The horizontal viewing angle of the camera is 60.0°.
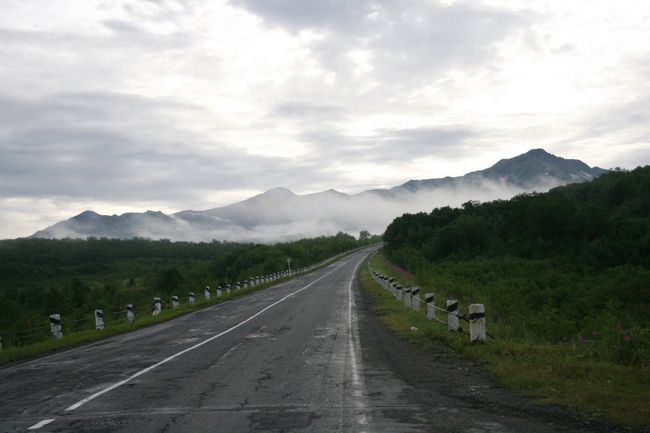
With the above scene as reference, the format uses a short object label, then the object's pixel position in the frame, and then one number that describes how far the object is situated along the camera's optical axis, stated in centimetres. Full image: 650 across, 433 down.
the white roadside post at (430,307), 1703
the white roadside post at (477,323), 1212
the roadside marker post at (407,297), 2241
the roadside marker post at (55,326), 1872
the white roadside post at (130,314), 2375
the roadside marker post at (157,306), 2759
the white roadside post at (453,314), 1396
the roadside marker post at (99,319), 2132
